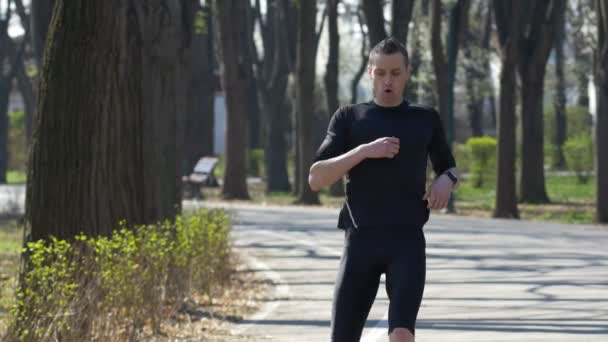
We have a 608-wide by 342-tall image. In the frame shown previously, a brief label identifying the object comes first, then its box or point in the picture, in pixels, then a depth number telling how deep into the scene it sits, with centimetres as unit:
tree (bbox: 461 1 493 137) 6291
